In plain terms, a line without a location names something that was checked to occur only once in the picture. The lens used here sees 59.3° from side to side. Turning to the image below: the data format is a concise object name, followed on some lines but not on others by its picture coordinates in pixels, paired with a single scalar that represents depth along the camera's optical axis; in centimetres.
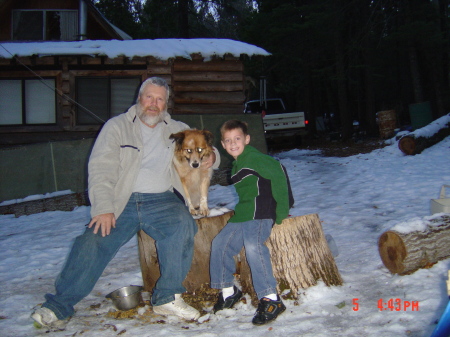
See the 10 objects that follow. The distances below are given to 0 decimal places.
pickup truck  1639
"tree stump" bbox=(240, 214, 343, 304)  364
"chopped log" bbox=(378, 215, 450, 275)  372
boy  338
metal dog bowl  350
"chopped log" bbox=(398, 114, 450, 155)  1095
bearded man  325
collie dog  423
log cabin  1076
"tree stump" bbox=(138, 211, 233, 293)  397
